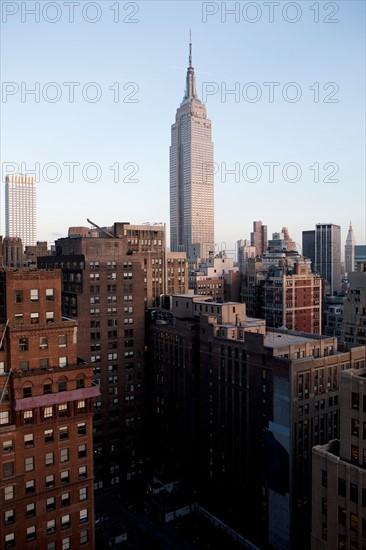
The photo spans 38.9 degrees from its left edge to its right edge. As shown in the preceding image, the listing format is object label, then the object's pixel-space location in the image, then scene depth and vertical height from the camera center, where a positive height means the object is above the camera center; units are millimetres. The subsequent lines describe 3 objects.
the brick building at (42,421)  49438 -14734
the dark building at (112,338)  95375 -12384
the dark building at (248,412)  70688 -21453
